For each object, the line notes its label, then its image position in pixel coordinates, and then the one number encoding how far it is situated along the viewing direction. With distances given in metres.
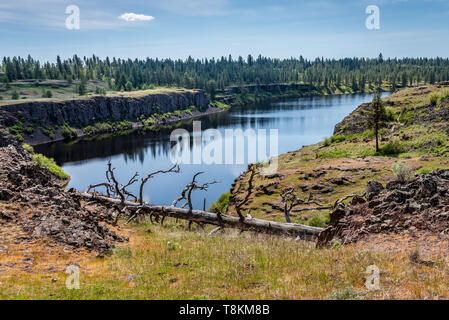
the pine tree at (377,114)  61.31
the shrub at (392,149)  56.84
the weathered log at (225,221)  17.86
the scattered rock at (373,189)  15.77
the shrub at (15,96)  130.75
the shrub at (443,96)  73.52
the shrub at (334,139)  75.30
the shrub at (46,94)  137.62
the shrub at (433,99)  75.06
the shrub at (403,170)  29.33
